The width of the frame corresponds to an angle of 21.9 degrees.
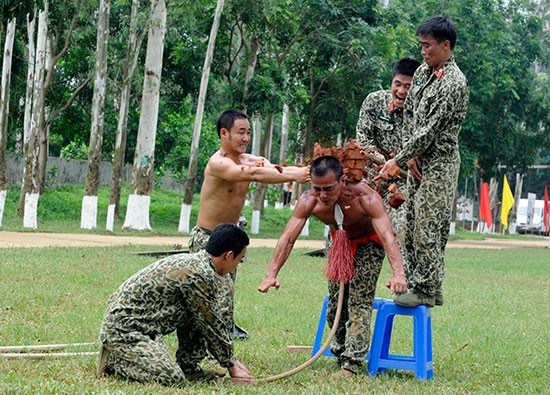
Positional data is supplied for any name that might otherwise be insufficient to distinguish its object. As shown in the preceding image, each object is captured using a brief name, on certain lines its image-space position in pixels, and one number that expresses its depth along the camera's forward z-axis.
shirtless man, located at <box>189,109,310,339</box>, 11.54
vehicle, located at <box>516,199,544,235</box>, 95.44
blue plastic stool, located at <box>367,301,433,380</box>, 10.59
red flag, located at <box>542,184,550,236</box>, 72.73
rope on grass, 9.81
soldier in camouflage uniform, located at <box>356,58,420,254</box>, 11.67
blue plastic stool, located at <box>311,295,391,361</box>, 11.10
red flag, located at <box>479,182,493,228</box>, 63.74
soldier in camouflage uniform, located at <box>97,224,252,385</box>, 9.56
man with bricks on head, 10.26
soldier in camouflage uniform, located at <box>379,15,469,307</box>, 10.61
